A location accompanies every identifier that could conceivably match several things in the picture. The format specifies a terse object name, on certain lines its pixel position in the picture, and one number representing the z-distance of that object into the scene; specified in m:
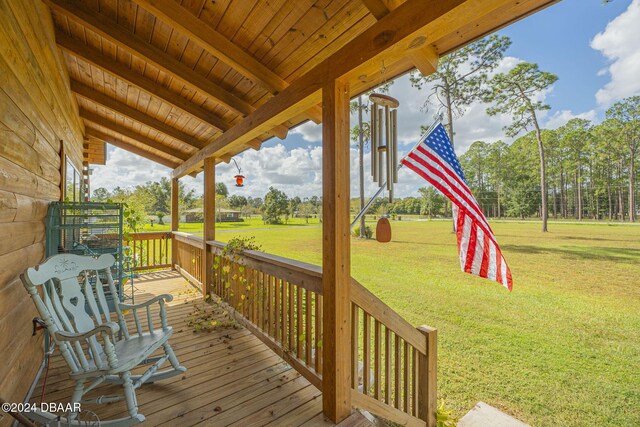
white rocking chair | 1.47
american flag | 1.95
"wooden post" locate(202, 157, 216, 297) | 3.98
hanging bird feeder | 4.57
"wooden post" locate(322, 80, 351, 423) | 1.70
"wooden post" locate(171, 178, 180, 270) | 5.89
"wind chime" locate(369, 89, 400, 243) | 1.82
